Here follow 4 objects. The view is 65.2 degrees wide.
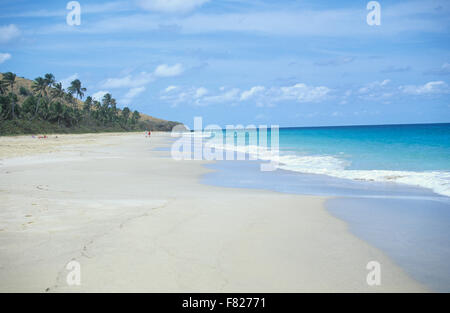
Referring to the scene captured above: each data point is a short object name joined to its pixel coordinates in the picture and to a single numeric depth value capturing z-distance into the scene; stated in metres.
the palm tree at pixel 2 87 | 81.31
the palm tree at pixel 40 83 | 99.06
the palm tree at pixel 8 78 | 87.39
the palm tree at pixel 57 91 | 104.94
